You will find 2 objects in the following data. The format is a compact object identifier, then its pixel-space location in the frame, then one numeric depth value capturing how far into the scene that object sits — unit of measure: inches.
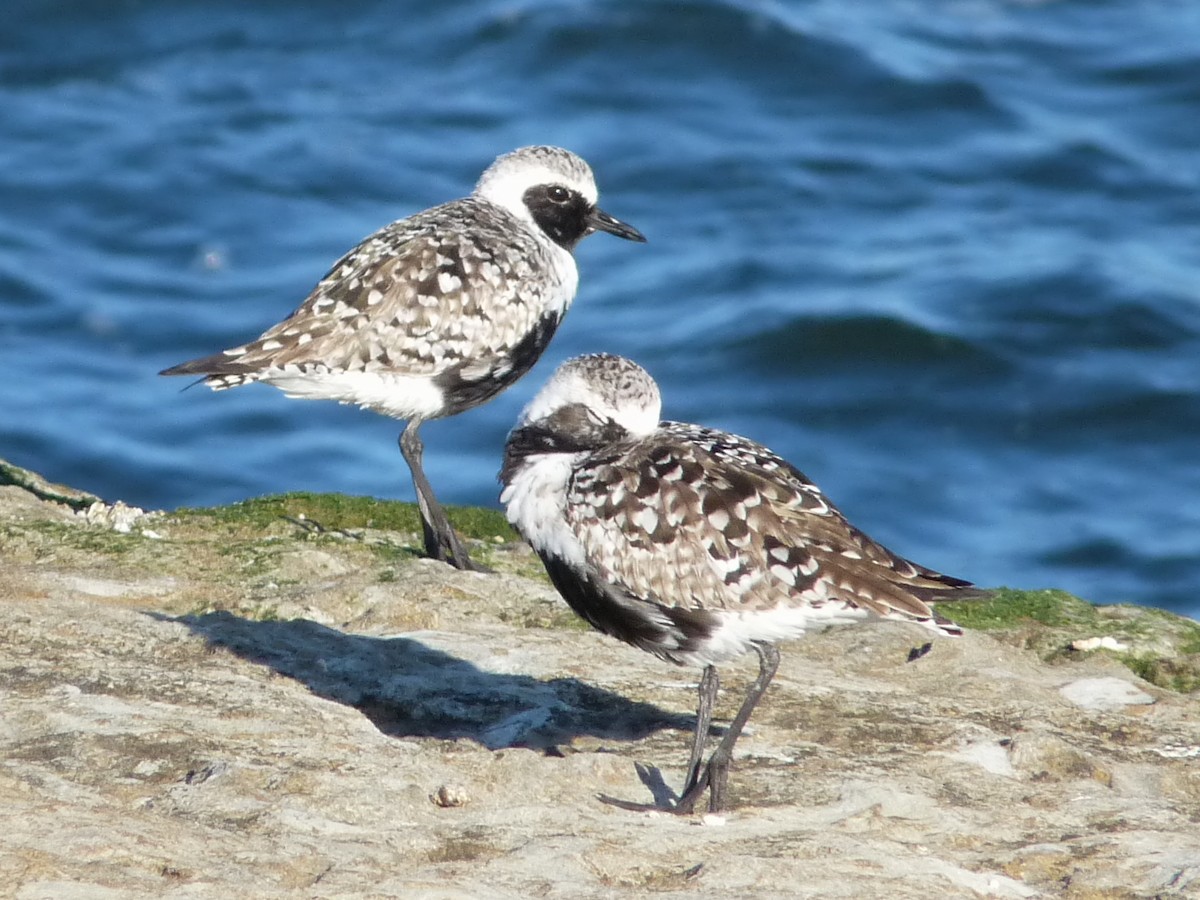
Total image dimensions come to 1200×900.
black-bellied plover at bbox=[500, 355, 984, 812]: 541.6
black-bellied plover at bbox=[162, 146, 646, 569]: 772.0
